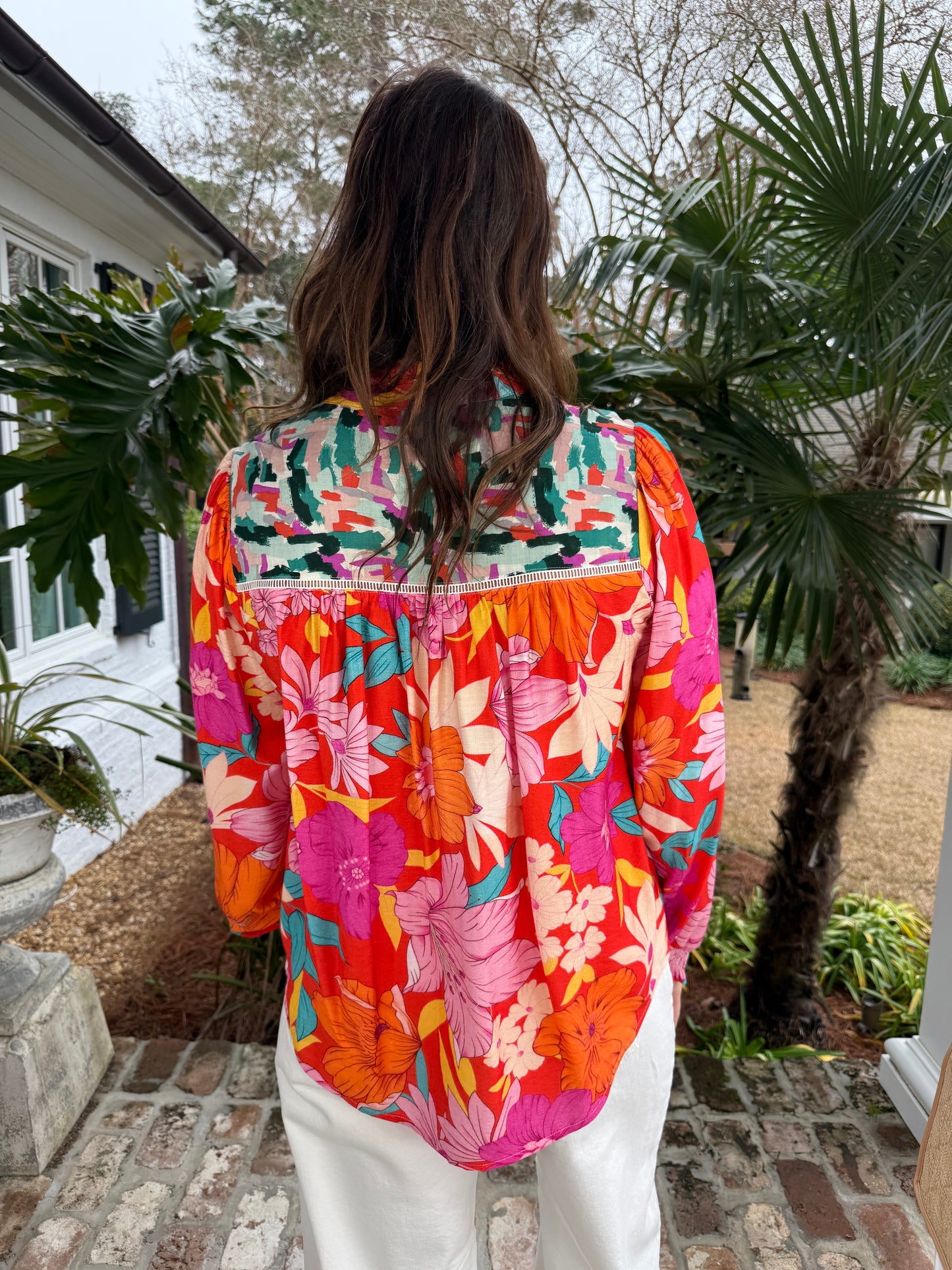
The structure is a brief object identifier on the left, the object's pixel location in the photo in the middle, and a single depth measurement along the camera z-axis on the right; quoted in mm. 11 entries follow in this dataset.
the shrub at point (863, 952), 2814
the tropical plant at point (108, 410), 1581
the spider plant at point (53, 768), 1810
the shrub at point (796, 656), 7129
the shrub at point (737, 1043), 2312
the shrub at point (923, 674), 6645
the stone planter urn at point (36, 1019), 1639
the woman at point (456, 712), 772
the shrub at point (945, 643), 5816
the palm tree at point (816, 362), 1617
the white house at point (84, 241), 2557
